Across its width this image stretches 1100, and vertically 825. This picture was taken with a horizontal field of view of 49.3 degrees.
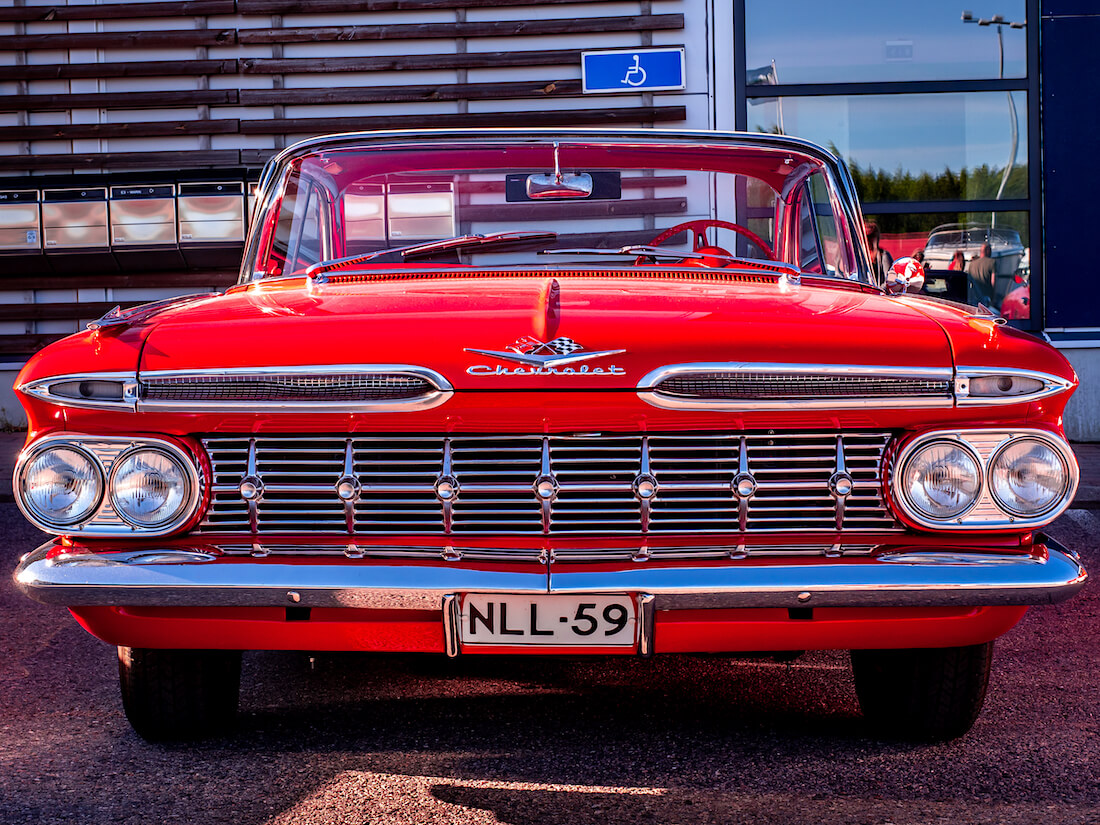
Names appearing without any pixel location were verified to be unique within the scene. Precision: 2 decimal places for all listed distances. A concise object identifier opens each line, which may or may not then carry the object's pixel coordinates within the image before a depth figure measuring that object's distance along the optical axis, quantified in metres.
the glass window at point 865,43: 9.63
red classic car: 2.38
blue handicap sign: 9.58
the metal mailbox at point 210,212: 9.54
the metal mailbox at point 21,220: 9.73
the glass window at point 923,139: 9.64
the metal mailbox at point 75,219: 9.64
